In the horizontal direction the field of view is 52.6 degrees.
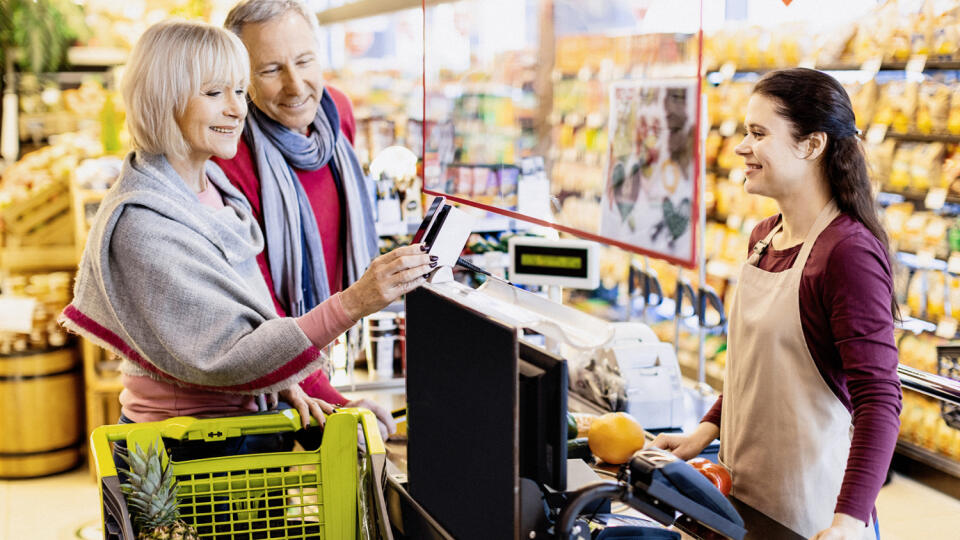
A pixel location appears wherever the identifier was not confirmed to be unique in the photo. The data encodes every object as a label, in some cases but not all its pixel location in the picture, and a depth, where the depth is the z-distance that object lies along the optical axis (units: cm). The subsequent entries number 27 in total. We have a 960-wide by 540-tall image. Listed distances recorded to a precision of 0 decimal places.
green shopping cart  177
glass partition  122
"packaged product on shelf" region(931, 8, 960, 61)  463
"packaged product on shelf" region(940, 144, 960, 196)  472
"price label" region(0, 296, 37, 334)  472
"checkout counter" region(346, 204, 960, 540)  125
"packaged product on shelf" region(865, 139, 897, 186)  521
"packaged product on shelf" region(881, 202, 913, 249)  509
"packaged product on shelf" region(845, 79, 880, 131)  518
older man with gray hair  235
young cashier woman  176
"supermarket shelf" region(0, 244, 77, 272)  500
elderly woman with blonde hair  186
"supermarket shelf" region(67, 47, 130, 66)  701
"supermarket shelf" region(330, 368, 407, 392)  307
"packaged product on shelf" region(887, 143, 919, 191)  507
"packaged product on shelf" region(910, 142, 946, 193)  488
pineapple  163
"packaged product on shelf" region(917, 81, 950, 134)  479
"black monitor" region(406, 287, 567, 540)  125
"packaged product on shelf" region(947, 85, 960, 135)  471
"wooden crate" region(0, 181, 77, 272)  498
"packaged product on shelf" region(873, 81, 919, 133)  496
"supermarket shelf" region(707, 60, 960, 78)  477
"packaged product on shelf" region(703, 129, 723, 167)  660
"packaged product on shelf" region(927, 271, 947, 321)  488
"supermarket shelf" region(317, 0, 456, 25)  393
